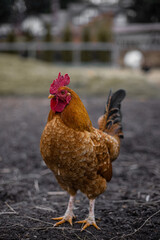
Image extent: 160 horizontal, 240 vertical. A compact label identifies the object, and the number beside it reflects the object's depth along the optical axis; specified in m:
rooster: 2.28
